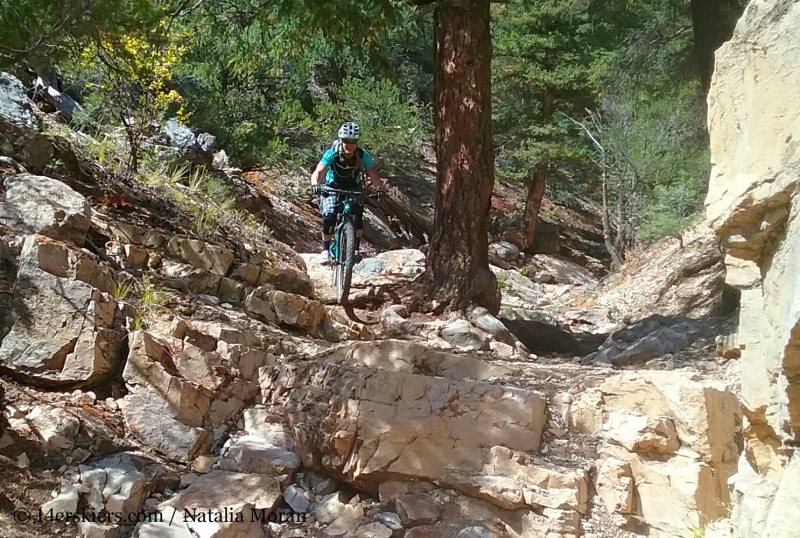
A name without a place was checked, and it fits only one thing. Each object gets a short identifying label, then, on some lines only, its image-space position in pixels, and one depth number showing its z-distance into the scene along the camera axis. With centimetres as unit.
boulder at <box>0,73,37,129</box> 648
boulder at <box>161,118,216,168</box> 927
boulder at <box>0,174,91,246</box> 428
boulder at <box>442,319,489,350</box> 533
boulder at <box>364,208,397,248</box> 1246
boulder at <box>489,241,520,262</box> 1633
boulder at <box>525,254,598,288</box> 1609
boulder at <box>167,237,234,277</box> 553
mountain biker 577
